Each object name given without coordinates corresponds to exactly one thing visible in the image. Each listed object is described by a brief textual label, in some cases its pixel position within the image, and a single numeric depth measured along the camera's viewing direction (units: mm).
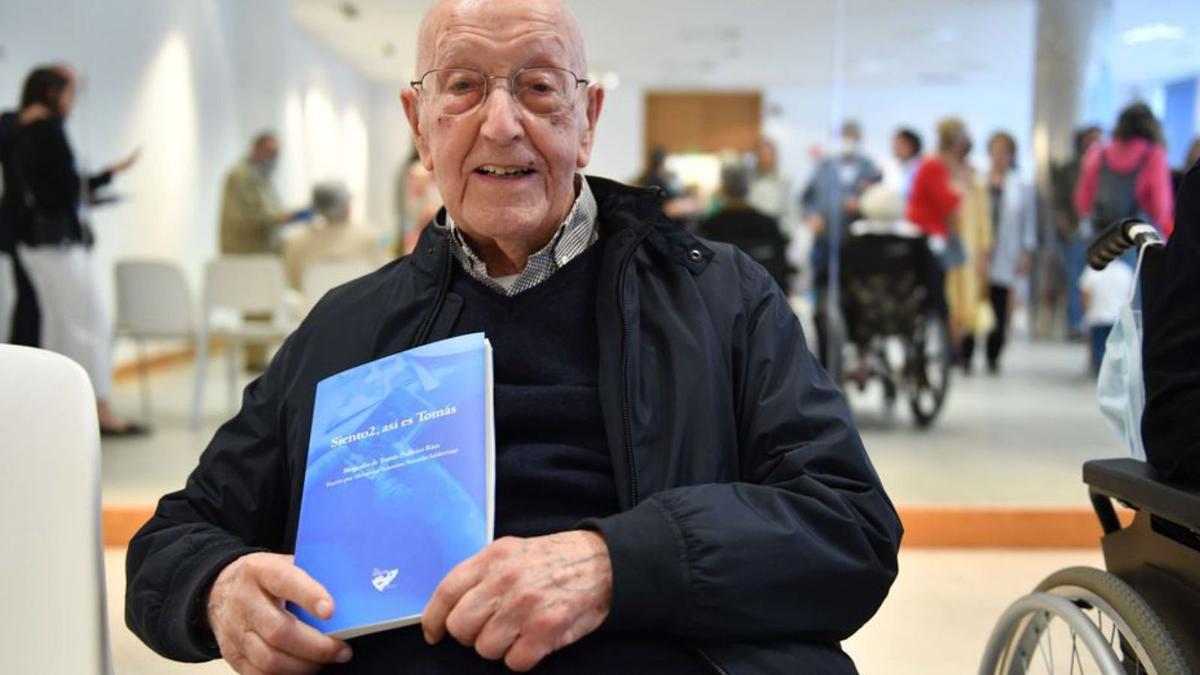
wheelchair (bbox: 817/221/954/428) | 4762
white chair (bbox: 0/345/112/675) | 1141
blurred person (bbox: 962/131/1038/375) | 4633
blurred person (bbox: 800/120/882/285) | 4645
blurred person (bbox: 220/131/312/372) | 4594
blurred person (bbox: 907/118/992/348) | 4672
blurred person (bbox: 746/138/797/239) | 4625
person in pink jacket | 4324
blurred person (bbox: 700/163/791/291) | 4559
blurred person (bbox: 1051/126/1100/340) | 4523
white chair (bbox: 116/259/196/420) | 4566
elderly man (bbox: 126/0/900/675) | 1070
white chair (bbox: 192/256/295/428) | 4488
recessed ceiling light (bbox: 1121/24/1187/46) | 4219
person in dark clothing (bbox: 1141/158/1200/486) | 1264
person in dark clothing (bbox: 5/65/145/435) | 4340
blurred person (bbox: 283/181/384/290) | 4414
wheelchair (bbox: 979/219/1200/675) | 1199
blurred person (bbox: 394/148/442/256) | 4016
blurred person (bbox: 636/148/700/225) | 4473
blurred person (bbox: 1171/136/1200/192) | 4283
